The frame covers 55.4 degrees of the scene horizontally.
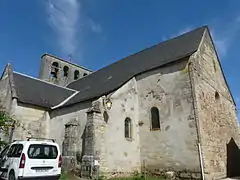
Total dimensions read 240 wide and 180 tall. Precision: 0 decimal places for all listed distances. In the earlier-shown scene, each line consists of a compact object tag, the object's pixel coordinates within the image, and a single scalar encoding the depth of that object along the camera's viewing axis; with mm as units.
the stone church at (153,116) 11883
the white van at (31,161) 7621
